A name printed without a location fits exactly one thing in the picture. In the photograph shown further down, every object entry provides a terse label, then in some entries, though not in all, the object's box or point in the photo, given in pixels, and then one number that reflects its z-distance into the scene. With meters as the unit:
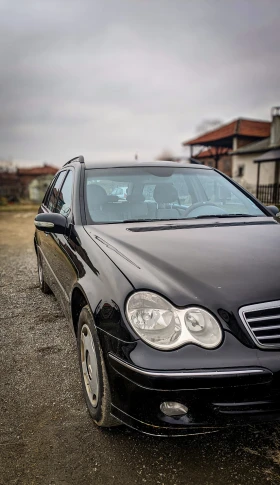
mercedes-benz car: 1.64
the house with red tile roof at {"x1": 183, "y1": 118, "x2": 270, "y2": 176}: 34.47
